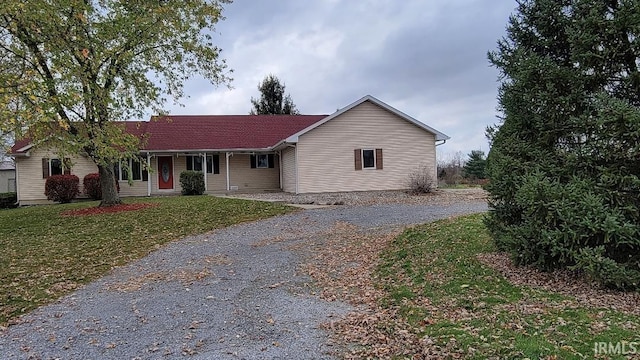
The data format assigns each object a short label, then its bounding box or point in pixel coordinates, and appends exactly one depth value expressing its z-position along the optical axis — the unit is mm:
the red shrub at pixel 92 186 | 22078
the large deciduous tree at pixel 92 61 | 10891
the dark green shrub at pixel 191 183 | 22312
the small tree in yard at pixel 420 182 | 20141
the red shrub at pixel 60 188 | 21422
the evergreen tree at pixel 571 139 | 4520
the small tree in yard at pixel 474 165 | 30077
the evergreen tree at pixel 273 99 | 40750
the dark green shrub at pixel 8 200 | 22375
